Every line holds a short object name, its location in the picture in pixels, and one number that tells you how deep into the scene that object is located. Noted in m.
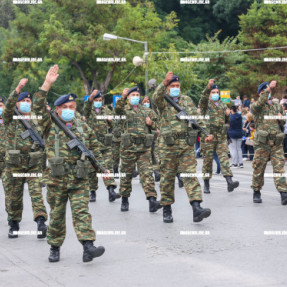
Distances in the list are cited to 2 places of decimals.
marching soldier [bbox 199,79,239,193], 12.82
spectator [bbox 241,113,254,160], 20.34
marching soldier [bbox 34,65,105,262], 7.00
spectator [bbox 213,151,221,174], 16.77
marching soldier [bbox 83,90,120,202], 12.38
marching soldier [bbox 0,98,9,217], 11.84
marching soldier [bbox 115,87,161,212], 10.55
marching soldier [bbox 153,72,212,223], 9.08
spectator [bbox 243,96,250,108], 28.79
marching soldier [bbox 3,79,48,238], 8.74
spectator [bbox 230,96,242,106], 29.36
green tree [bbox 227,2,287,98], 35.94
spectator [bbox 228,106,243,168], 19.42
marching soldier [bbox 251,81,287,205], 10.81
